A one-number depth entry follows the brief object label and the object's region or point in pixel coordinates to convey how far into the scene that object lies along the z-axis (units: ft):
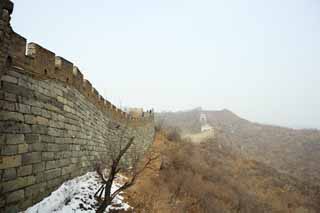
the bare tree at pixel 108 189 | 16.35
